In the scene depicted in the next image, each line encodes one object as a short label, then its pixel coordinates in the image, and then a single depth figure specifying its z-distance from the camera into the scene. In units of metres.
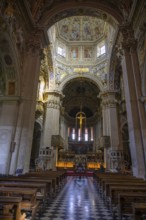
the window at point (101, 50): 21.25
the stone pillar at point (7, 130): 7.84
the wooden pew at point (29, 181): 4.67
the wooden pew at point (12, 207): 2.40
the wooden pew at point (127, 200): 3.15
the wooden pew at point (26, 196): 3.07
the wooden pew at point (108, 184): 4.57
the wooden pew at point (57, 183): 7.02
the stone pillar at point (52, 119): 17.29
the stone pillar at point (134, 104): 8.05
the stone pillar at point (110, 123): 16.23
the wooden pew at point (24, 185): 3.74
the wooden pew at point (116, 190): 3.77
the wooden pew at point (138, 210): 2.41
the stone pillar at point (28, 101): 8.47
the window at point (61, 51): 21.61
